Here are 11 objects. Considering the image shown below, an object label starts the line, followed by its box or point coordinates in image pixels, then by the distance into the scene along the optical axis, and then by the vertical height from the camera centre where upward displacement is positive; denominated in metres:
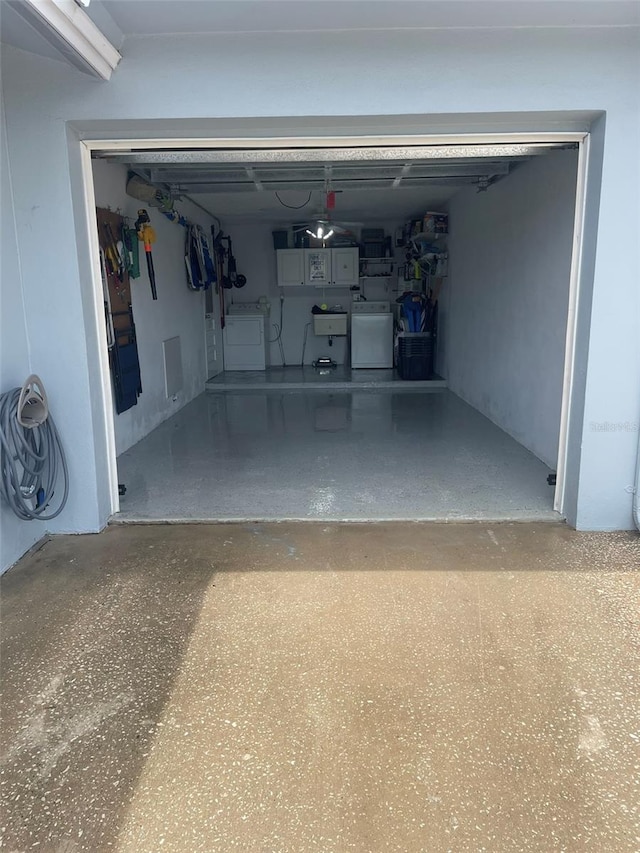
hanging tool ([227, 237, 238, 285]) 8.87 +0.56
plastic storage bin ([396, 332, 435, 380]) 7.86 -0.74
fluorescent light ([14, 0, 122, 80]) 2.04 +1.08
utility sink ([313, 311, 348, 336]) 9.10 -0.37
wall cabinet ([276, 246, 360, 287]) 8.96 +0.55
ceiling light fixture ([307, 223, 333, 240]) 7.31 +0.92
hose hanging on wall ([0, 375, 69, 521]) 2.56 -0.73
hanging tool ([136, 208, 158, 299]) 4.86 +0.64
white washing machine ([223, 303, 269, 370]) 8.92 -0.58
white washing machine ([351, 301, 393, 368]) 8.73 -0.53
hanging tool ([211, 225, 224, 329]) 8.25 +0.68
